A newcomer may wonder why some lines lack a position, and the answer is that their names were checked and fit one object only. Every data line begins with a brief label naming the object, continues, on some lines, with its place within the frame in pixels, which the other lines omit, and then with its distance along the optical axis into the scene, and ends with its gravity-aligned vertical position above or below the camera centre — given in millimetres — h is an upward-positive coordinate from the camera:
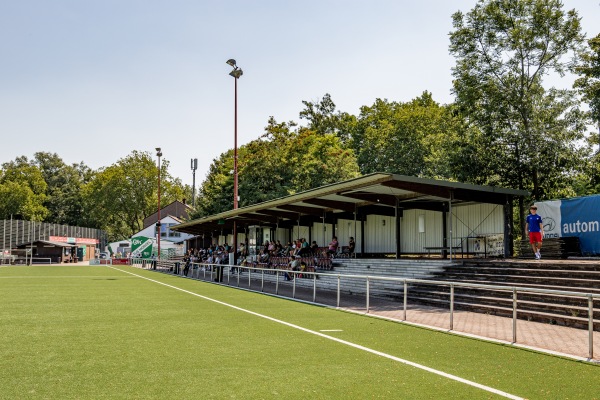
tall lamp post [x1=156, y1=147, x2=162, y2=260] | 56669 +8775
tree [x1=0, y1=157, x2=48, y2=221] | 88625 +7590
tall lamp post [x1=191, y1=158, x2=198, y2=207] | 97812 +13034
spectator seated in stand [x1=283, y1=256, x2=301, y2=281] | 22906 -1033
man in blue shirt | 16688 +303
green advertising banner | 59094 -556
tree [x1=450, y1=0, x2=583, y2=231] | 25297 +6913
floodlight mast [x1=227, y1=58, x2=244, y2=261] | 32062 +9500
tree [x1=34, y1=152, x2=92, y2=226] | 104375 +9492
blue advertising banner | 17625 +657
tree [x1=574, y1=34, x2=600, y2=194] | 22844 +6226
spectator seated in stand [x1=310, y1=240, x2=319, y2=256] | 27594 -386
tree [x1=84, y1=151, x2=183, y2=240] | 92250 +8432
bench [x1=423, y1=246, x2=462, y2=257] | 21791 -260
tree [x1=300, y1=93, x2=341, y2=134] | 66312 +14628
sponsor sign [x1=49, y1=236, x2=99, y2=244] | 74038 +77
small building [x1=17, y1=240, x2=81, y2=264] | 58281 -1184
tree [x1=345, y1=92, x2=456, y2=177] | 45781 +8080
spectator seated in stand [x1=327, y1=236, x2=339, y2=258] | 26661 -280
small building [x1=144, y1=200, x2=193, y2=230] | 90500 +4845
